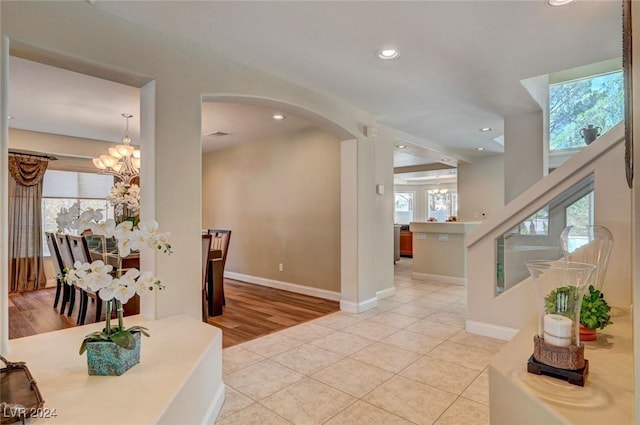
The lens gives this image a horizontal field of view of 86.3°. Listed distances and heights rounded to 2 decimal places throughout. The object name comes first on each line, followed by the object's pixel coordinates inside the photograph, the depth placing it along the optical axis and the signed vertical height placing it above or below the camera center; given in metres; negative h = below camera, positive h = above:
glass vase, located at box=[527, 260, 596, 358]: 1.32 -0.34
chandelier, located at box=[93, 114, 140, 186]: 4.49 +0.70
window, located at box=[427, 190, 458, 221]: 12.15 +0.30
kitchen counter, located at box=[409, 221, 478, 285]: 5.91 -0.67
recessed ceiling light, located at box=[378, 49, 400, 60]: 2.70 +1.29
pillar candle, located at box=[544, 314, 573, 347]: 1.31 -0.45
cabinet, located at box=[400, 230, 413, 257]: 10.04 -0.91
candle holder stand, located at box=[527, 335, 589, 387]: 1.28 -0.58
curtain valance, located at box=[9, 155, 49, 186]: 5.32 +0.70
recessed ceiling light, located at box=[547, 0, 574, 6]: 2.09 +1.30
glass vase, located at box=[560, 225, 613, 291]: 2.12 -0.22
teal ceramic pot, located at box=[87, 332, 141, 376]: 1.59 -0.68
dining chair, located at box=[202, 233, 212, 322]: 3.92 -0.52
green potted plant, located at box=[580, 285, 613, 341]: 1.72 -0.52
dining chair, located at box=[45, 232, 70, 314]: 4.18 -0.55
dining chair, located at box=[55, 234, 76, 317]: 3.85 -0.53
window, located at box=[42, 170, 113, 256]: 5.98 +0.41
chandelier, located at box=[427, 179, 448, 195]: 12.30 +0.82
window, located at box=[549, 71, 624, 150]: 5.03 +1.65
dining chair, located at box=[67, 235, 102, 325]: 3.34 -0.46
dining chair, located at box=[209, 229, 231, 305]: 4.50 -0.39
